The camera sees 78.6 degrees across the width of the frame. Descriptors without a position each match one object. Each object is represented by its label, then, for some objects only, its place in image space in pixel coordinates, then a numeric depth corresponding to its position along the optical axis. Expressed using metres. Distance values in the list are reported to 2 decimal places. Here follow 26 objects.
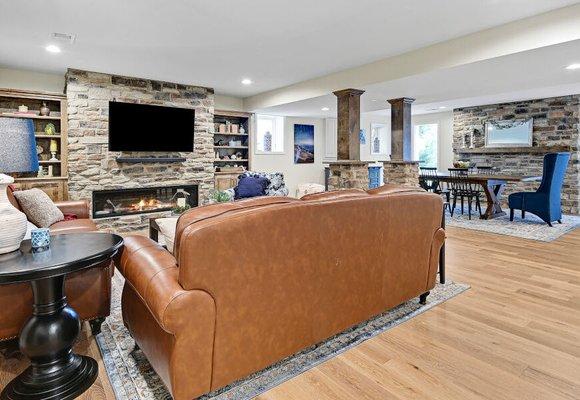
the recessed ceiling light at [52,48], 4.32
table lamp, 1.72
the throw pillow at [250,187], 6.12
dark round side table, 1.63
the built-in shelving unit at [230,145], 7.50
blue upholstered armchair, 5.50
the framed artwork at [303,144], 9.55
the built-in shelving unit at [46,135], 5.09
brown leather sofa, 1.45
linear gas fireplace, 5.86
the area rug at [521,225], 5.09
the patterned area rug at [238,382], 1.71
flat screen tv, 5.81
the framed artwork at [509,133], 7.75
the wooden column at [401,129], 6.48
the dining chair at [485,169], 8.32
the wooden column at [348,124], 5.64
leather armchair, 1.84
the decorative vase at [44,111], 5.34
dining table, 6.15
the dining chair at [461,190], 6.43
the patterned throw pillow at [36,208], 3.29
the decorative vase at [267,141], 9.02
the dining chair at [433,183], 7.07
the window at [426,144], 9.98
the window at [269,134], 8.95
